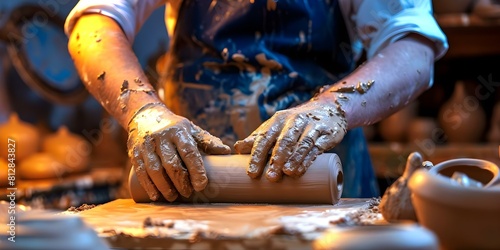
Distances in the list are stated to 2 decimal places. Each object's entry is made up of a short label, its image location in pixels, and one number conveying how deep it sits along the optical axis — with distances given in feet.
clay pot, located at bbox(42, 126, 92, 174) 10.02
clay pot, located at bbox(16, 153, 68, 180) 9.39
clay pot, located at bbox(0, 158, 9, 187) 8.42
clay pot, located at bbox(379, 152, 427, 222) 3.02
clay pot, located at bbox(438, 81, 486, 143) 10.48
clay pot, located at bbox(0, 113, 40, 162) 9.46
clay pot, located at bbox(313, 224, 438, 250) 2.11
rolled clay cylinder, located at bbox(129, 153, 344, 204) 4.04
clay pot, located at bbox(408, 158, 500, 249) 2.43
